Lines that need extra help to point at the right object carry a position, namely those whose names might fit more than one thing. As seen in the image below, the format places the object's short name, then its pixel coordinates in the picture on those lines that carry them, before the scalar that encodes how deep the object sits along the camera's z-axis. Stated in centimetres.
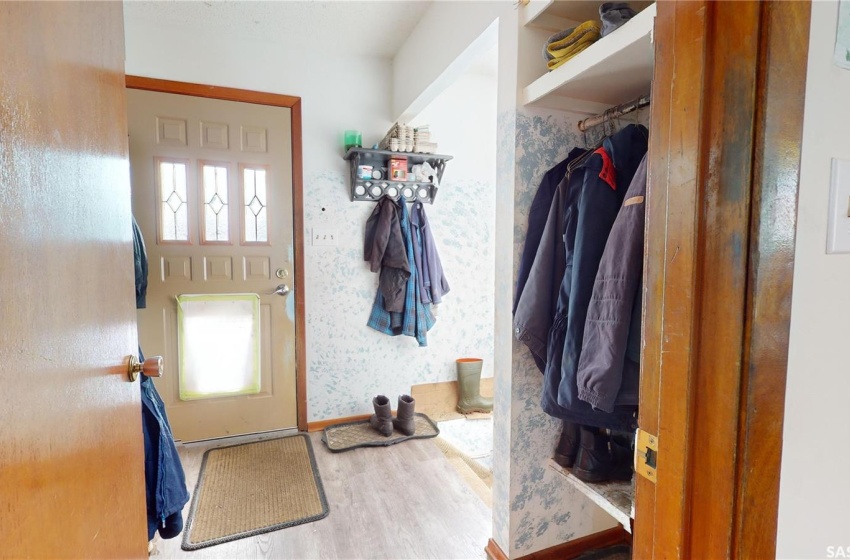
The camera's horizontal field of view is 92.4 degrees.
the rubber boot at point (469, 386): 288
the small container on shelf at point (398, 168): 252
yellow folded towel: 113
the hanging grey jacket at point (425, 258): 268
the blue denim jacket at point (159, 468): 123
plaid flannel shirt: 263
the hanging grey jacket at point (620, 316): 94
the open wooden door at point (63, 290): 44
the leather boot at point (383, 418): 249
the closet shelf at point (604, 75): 98
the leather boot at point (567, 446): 138
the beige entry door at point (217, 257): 225
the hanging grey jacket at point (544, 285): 125
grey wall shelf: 247
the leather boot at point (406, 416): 252
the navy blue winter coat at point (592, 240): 111
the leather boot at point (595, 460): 126
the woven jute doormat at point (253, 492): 169
